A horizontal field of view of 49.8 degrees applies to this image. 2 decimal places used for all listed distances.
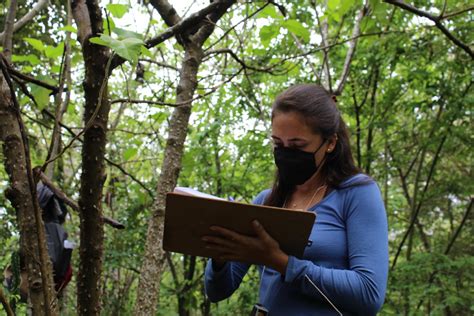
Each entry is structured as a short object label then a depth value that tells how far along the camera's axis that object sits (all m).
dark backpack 3.35
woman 1.35
